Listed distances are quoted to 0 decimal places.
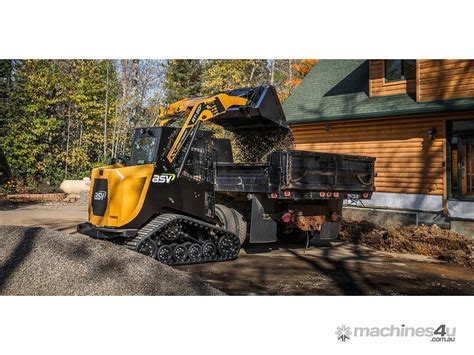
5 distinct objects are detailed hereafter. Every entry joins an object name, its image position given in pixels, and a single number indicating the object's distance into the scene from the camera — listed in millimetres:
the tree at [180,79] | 29078
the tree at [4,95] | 23578
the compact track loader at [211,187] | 9344
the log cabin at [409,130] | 13672
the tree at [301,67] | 29241
